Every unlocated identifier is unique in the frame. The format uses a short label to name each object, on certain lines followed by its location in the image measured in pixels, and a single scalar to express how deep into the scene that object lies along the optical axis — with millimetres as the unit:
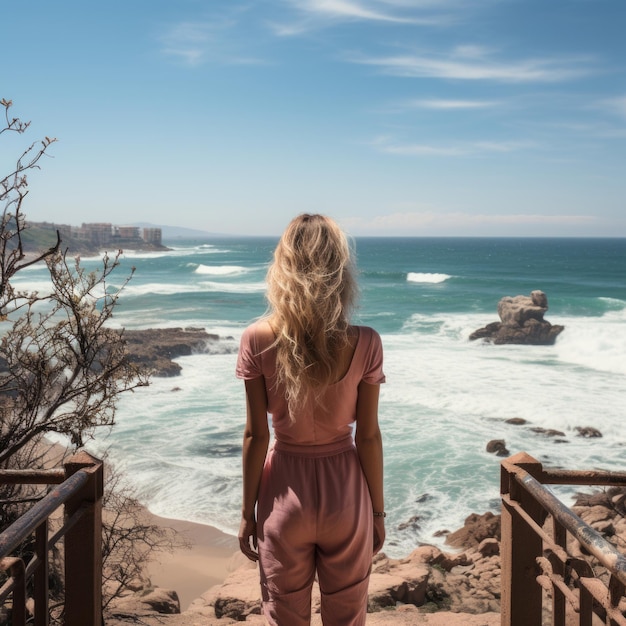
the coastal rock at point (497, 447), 13469
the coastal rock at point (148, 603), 6887
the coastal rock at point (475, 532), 9312
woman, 2189
